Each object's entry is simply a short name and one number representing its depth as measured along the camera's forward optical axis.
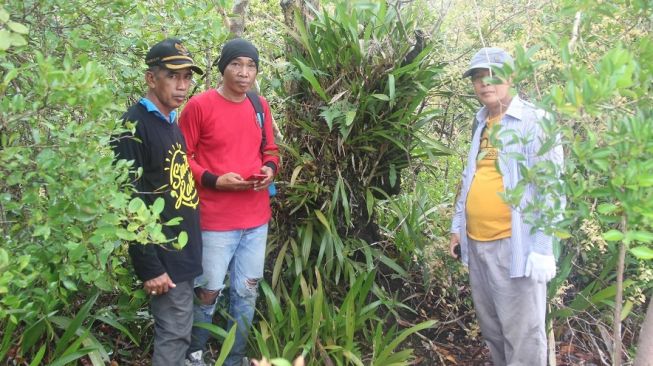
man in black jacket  2.73
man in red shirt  3.18
